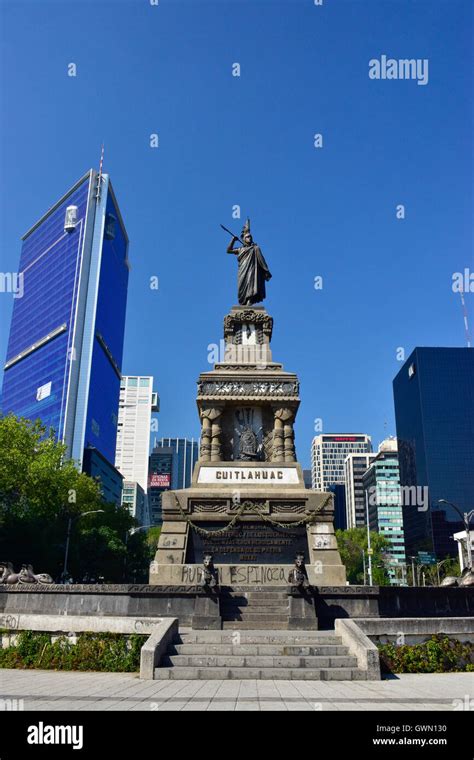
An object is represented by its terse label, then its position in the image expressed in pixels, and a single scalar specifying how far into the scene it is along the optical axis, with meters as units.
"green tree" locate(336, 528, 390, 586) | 89.00
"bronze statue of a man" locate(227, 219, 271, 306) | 29.08
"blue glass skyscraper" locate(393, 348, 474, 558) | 134.75
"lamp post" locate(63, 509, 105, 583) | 43.50
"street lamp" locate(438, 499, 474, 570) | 32.42
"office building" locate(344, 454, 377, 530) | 181.88
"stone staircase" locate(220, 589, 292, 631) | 15.95
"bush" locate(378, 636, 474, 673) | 13.87
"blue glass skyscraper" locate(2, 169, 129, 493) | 120.94
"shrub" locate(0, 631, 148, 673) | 14.12
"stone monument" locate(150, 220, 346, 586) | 19.97
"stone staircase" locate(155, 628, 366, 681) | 12.52
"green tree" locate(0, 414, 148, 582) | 42.41
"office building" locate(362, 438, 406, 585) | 157.12
